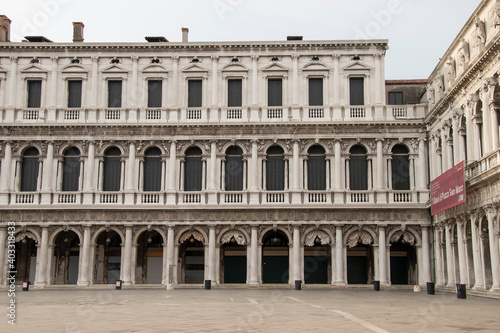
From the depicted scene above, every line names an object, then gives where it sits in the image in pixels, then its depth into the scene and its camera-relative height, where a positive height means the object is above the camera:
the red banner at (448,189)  32.25 +4.18
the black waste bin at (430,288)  33.69 -0.92
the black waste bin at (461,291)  29.22 -0.95
